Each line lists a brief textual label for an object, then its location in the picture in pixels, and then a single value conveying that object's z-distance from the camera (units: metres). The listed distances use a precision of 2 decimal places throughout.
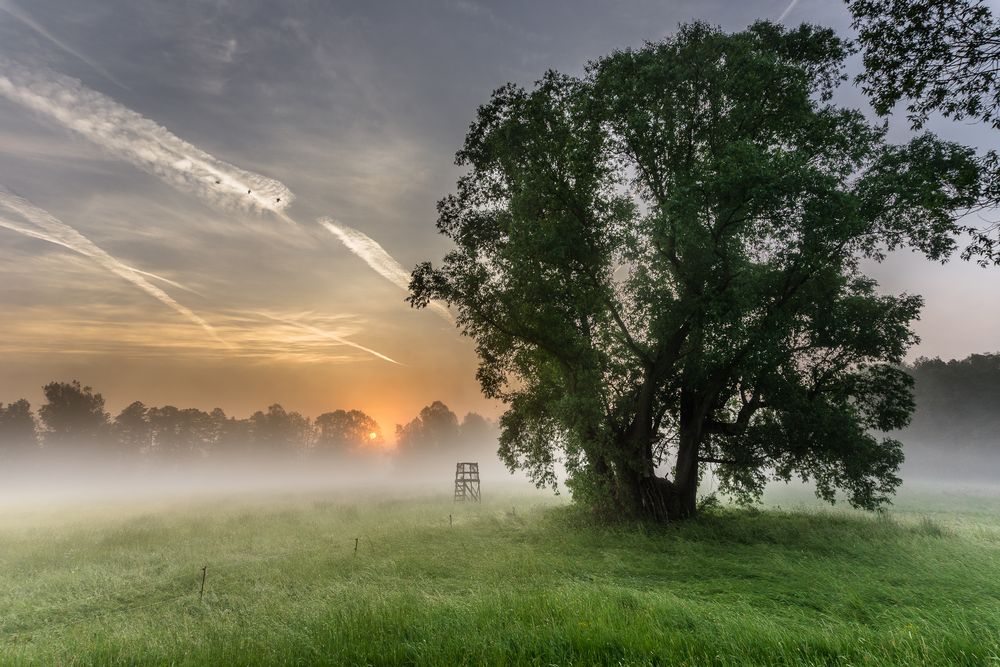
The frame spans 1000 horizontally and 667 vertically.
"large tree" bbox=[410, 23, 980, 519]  17.16
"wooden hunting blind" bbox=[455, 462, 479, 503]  40.08
